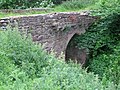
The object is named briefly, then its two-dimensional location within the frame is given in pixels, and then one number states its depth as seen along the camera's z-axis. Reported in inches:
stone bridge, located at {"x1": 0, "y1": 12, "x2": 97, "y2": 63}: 240.6
